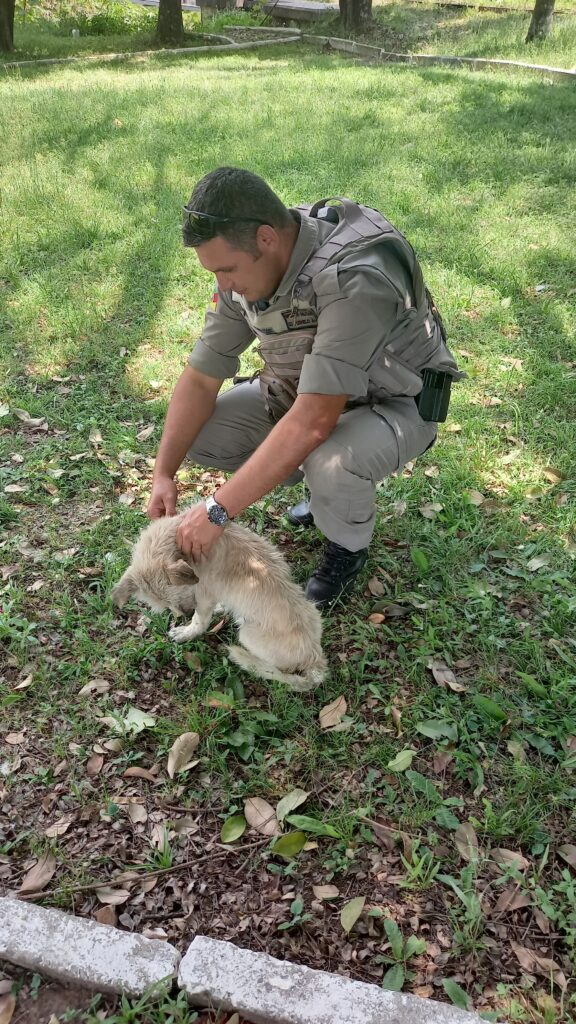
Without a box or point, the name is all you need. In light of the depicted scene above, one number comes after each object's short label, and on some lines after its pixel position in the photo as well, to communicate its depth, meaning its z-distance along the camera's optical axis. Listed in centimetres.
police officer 244
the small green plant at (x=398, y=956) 191
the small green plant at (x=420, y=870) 215
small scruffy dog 261
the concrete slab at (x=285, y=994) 174
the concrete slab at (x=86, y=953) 186
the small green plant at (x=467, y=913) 201
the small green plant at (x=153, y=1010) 181
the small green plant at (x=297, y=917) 206
